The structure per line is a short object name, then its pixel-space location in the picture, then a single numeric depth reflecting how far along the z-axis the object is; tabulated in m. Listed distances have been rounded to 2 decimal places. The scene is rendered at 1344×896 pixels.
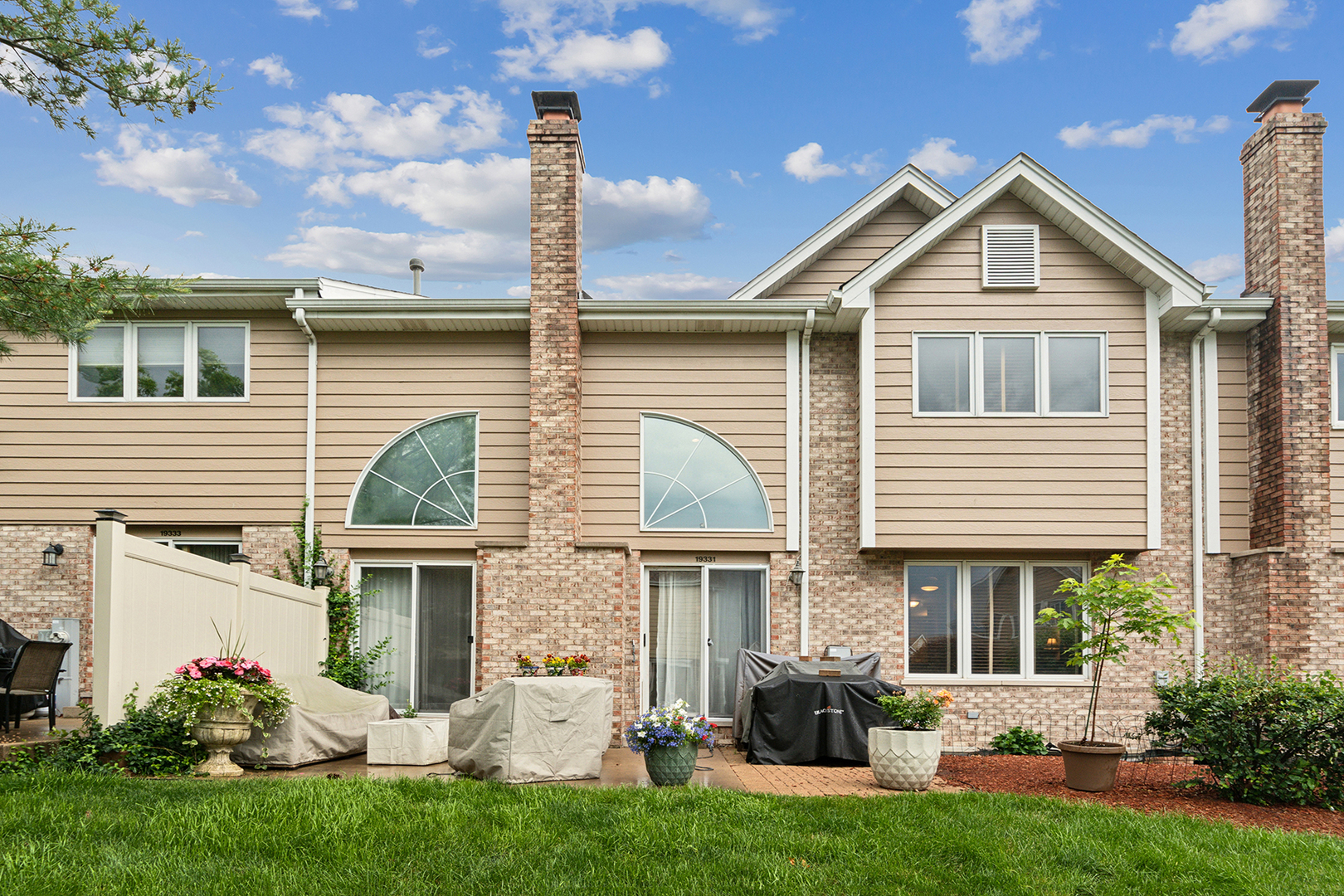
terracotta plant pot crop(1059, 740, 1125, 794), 7.81
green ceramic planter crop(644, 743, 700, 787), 7.57
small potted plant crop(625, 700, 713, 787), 7.52
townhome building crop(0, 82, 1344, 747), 10.88
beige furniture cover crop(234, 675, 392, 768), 8.27
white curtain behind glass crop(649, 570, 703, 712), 11.20
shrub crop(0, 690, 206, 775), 7.17
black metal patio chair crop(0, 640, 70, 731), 8.42
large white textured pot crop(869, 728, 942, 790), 7.74
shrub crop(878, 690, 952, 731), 8.15
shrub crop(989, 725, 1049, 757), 10.60
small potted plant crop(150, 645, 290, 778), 7.64
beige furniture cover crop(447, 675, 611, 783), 7.70
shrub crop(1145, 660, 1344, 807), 7.40
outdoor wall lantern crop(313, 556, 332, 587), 10.87
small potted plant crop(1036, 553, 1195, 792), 7.82
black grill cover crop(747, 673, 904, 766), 9.47
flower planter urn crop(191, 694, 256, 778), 7.70
